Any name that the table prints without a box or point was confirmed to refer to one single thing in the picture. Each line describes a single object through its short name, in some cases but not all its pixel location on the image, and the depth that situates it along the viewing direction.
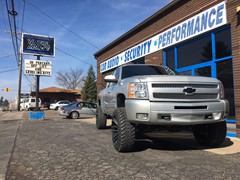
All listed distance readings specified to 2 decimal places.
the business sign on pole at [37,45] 19.74
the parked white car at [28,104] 30.14
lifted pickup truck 3.84
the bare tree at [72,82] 59.58
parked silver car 14.87
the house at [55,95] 38.44
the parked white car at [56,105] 30.81
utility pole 30.86
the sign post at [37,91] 14.85
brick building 6.33
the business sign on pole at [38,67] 15.81
